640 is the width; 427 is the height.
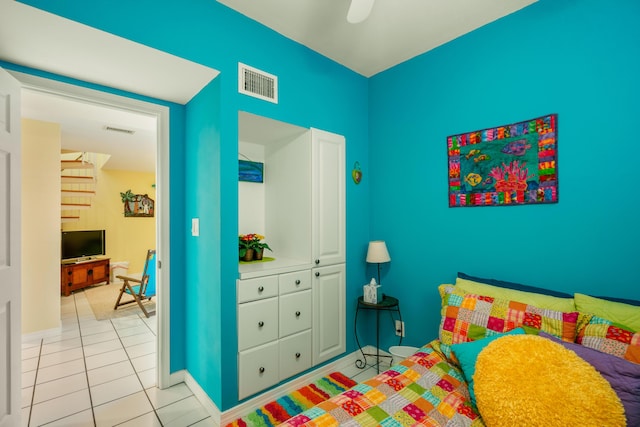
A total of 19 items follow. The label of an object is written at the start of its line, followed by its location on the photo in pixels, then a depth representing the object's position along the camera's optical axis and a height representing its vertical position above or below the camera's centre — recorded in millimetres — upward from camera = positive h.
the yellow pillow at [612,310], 1397 -512
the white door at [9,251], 1590 -185
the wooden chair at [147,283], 4070 -965
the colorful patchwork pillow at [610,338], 1271 -599
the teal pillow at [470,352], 1368 -709
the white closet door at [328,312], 2506 -888
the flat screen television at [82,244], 5832 -554
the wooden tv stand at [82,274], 5434 -1138
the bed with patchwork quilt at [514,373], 1031 -668
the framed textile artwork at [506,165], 1903 +339
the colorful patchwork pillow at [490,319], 1513 -604
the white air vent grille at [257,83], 2078 +985
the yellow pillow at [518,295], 1627 -519
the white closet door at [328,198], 2514 +147
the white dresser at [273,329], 2053 -880
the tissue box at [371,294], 2605 -736
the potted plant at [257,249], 2447 -292
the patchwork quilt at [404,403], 1163 -843
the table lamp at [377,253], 2611 -362
